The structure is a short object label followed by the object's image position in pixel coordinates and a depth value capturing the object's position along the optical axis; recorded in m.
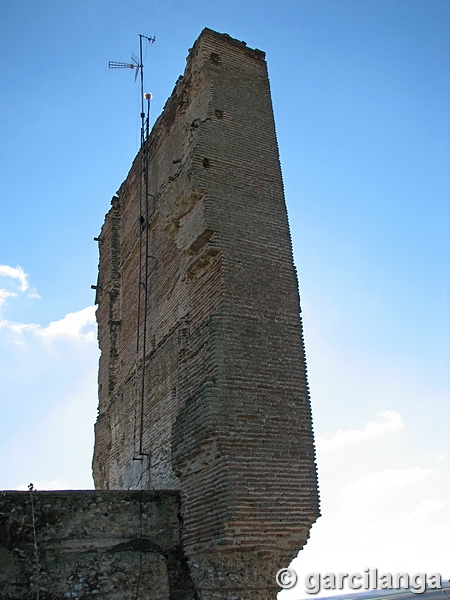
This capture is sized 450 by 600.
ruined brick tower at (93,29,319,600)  6.11
